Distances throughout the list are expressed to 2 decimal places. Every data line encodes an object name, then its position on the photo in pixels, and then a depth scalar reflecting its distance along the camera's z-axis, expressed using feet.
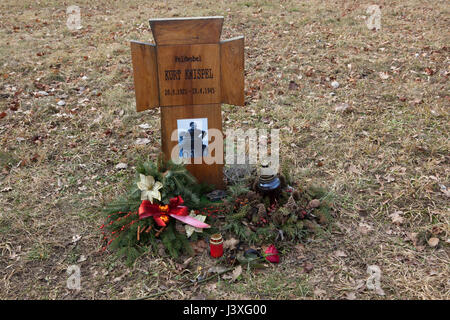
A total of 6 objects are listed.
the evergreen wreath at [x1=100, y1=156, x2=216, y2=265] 10.33
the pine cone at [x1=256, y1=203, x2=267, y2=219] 10.73
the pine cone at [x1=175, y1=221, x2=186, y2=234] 10.69
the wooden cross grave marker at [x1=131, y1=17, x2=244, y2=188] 10.71
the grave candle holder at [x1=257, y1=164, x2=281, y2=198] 11.13
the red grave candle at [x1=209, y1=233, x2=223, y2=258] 9.93
